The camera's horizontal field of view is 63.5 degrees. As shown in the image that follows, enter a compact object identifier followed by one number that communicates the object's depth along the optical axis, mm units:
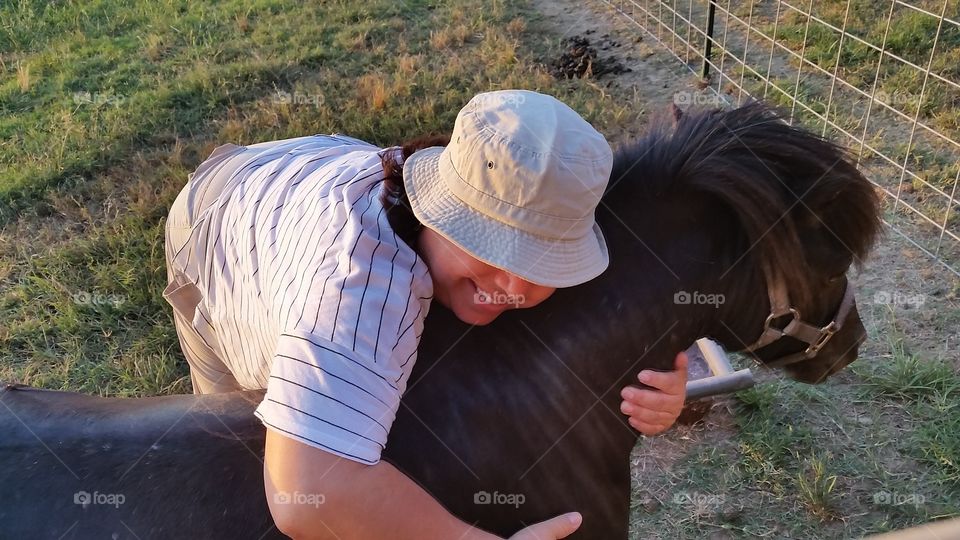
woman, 1401
